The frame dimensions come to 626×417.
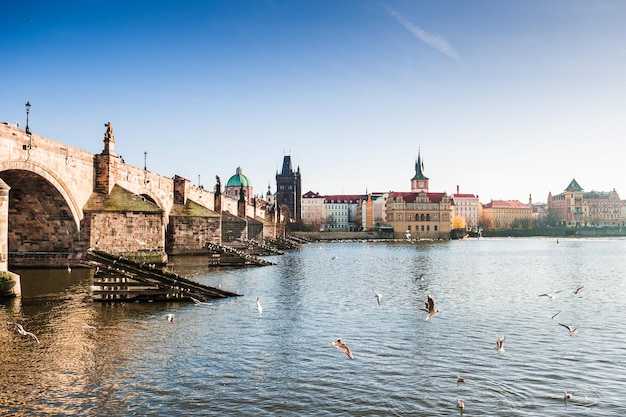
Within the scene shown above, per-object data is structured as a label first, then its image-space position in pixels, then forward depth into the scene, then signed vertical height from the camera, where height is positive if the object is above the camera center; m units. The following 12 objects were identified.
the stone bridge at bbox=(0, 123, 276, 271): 29.38 +2.08
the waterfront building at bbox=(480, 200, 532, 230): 195.25 +3.88
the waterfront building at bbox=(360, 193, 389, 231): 190.25 +9.22
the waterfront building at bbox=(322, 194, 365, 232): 189.88 +3.48
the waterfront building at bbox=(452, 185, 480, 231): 189.81 +4.09
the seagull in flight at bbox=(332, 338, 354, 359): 11.34 -2.33
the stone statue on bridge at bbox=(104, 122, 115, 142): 36.78 +7.04
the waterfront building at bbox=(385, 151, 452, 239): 147.62 +5.77
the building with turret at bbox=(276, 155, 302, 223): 197.00 +16.19
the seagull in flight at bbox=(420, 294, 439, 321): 13.58 -1.75
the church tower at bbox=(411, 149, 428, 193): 172.62 +16.68
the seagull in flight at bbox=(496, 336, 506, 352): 13.03 -2.66
